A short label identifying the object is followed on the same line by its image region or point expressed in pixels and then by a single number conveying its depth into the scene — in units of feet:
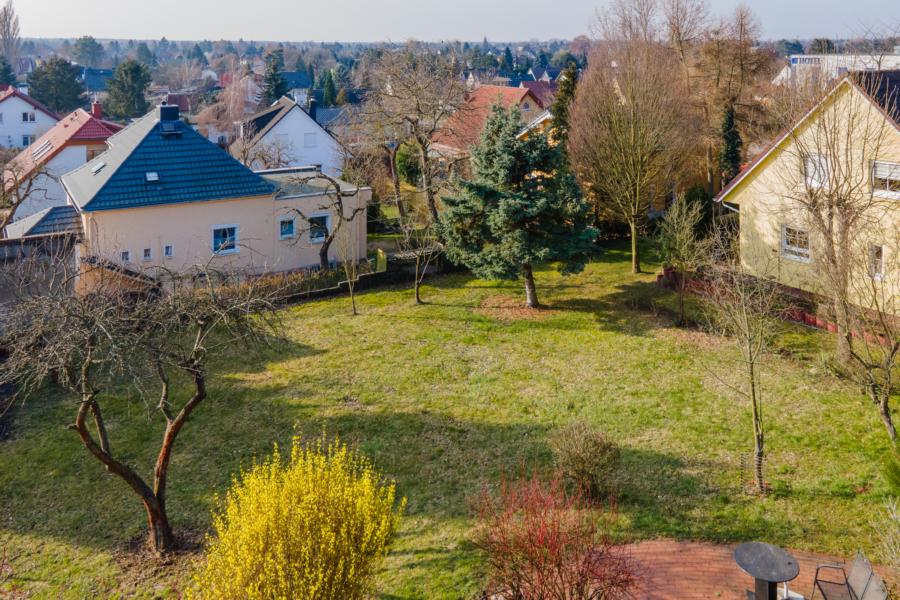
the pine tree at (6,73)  273.95
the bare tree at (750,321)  40.04
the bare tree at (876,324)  42.22
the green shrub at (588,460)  39.37
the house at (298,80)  411.79
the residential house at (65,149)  128.57
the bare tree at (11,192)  88.53
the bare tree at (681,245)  65.51
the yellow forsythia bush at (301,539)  26.03
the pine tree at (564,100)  108.36
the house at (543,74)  435.90
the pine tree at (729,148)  107.55
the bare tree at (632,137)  82.17
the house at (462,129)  111.62
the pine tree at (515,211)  69.62
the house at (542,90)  195.29
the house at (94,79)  422.41
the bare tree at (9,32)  462.19
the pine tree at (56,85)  234.79
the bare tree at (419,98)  95.71
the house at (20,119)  179.01
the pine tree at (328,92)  291.79
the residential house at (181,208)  76.79
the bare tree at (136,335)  34.14
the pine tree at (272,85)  239.71
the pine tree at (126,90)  231.91
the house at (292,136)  139.88
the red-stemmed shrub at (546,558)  27.81
